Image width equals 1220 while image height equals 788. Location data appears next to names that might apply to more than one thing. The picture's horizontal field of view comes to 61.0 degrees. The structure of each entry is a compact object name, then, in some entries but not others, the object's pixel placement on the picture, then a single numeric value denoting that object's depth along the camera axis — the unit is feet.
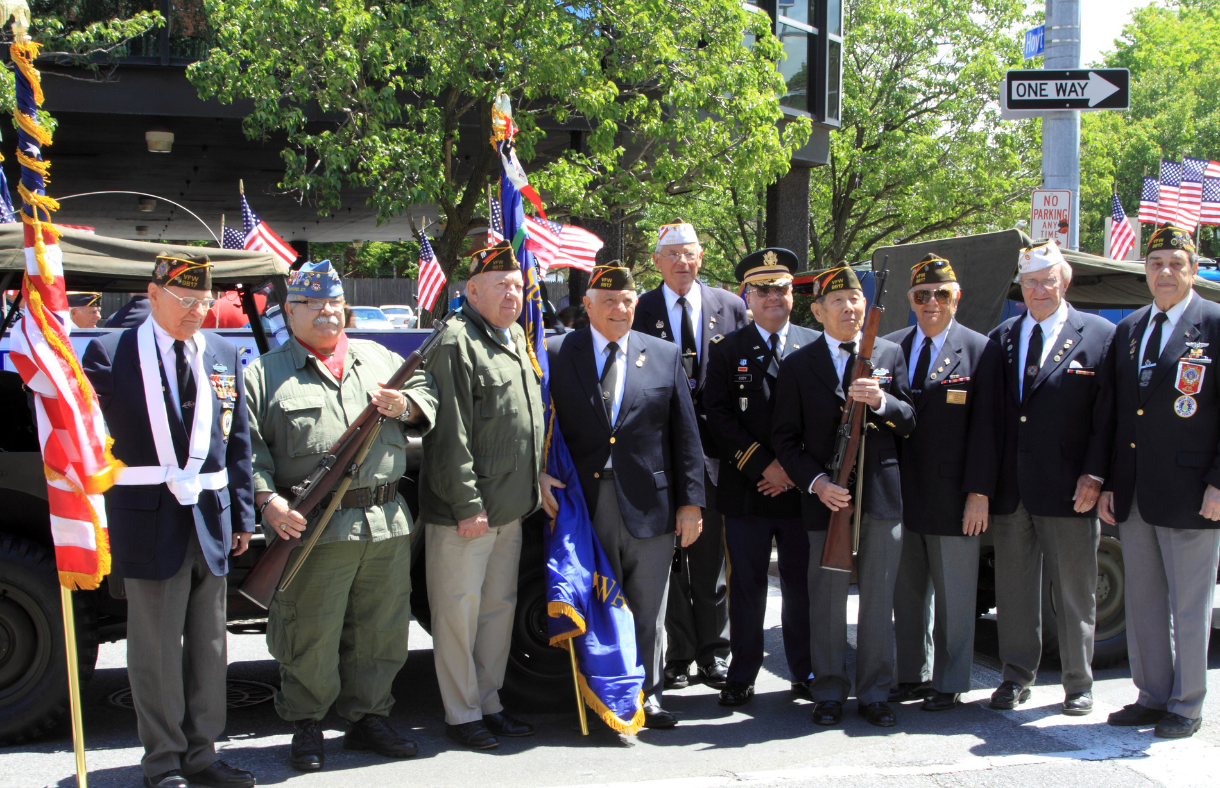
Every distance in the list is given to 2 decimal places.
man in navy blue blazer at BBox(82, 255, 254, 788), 12.83
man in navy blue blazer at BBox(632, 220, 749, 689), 17.65
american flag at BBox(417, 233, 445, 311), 42.09
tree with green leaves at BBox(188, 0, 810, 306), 34.68
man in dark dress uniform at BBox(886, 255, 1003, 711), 16.17
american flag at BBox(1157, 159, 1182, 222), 47.06
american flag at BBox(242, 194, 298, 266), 36.81
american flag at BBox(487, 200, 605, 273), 27.48
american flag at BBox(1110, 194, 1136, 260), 48.19
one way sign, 25.36
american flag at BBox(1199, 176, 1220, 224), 47.14
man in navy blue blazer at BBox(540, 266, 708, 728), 15.51
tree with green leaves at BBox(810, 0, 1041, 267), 72.84
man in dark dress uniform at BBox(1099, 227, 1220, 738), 14.94
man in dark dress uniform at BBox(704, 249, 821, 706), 16.57
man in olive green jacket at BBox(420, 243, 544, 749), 14.53
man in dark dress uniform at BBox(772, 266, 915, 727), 15.81
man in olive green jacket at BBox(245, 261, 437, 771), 13.82
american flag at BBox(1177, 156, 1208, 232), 46.02
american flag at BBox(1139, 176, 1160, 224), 50.72
